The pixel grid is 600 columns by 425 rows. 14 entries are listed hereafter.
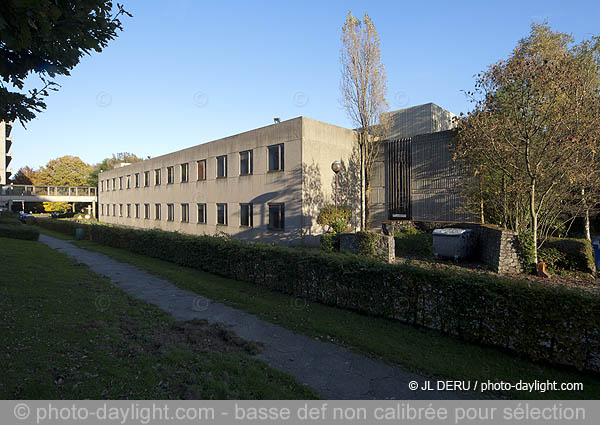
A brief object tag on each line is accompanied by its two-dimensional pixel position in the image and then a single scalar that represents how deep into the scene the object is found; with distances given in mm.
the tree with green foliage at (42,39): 4070
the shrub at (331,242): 17047
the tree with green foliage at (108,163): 72812
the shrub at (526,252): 12586
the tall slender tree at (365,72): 21266
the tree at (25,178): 78312
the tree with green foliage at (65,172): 75062
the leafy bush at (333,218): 19111
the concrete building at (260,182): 19500
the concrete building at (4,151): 63406
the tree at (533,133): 11586
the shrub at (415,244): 17109
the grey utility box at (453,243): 15000
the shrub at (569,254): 12281
